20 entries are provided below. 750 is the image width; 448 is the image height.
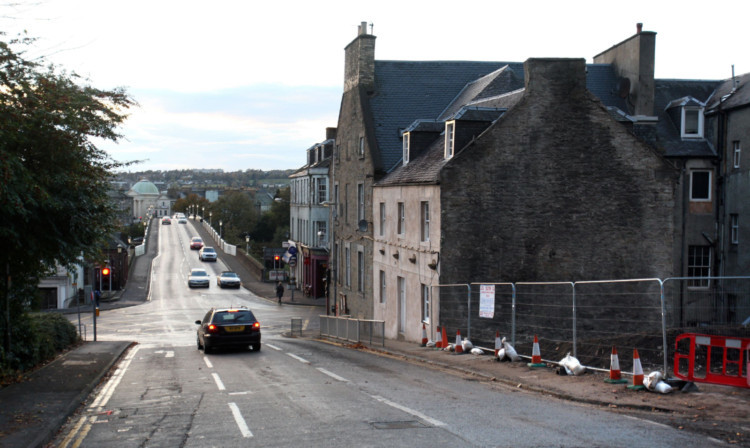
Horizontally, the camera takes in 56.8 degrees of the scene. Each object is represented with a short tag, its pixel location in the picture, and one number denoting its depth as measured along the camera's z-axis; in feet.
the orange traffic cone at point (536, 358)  50.72
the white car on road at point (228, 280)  205.05
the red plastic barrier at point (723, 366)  36.45
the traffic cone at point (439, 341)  71.94
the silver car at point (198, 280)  201.05
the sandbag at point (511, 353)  54.34
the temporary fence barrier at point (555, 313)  73.41
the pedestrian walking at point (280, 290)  172.24
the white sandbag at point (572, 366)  45.78
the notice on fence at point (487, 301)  61.31
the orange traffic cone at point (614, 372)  41.98
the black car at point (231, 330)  74.02
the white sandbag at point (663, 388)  37.88
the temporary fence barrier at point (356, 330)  85.10
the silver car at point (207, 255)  260.62
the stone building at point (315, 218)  185.26
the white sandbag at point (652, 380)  38.58
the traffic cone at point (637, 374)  39.70
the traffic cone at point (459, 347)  64.23
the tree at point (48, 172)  41.45
